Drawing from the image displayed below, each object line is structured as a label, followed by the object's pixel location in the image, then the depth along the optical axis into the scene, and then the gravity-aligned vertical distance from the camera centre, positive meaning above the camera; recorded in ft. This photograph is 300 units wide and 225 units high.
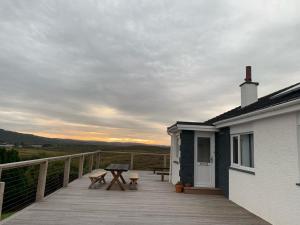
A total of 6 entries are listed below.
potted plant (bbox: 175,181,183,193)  26.40 -3.48
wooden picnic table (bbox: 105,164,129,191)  26.30 -1.93
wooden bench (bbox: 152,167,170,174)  42.10 -2.67
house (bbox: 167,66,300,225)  14.25 -0.05
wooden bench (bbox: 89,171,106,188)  25.97 -2.77
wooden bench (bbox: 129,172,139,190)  27.32 -3.57
